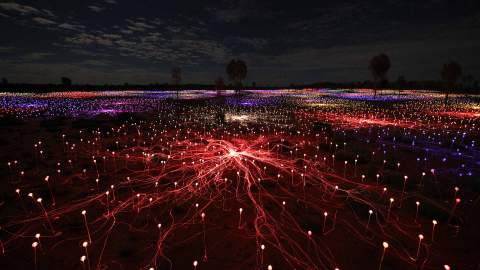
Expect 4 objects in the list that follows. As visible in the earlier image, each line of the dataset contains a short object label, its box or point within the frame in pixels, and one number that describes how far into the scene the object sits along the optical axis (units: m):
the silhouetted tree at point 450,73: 37.44
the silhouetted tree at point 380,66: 48.34
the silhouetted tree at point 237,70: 52.66
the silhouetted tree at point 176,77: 49.02
